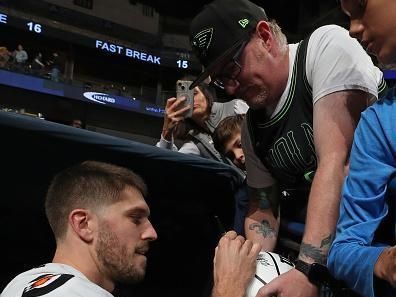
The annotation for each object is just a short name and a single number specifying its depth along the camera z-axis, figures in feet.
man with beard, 5.51
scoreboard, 63.21
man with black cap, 4.89
